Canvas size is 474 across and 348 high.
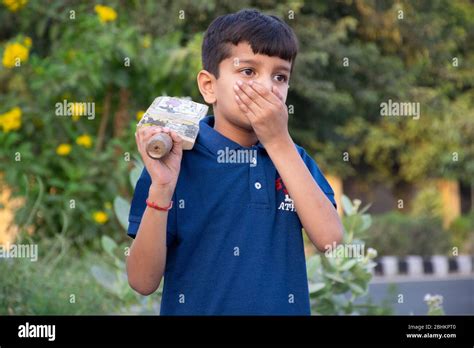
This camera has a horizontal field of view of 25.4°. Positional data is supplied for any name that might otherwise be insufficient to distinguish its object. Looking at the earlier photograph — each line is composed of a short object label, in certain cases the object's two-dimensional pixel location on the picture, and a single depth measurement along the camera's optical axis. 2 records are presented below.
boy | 2.25
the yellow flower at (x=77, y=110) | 7.44
